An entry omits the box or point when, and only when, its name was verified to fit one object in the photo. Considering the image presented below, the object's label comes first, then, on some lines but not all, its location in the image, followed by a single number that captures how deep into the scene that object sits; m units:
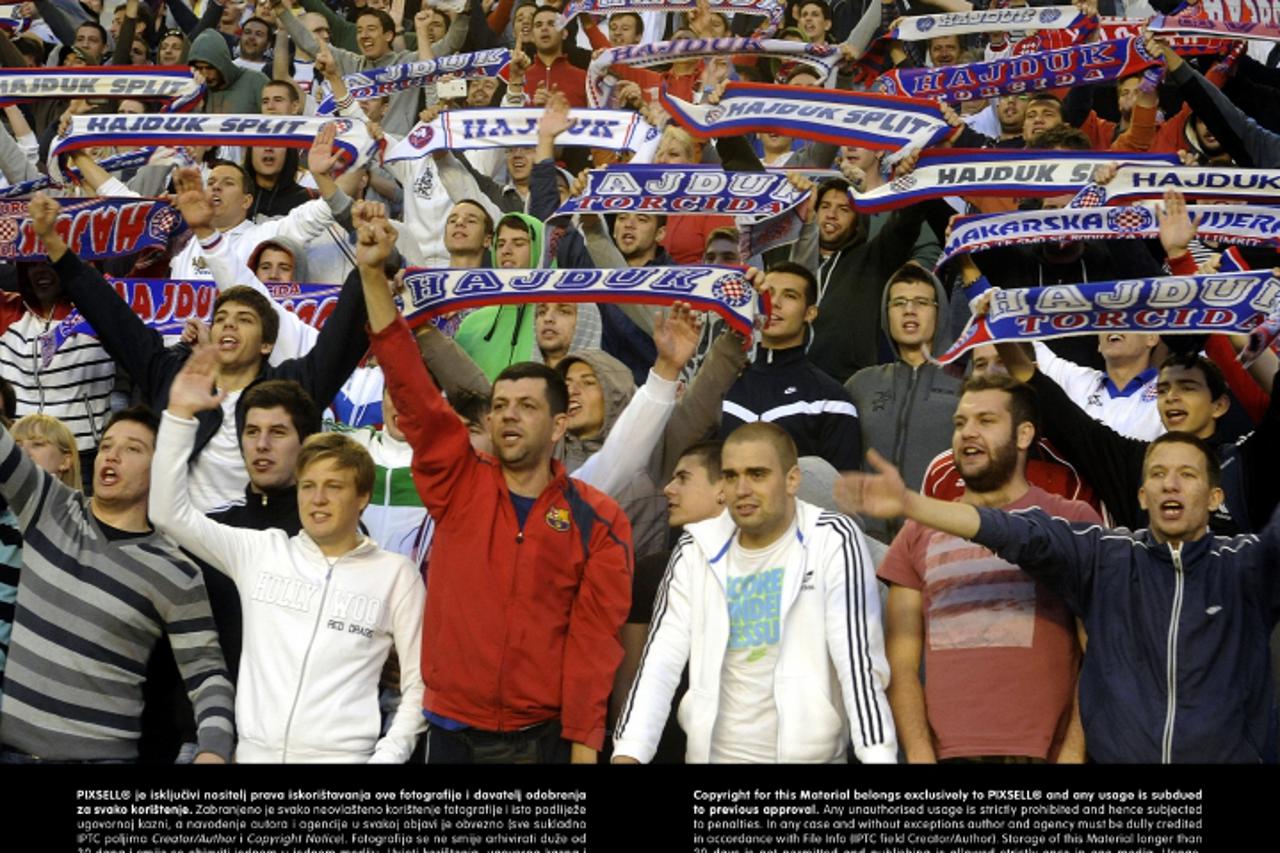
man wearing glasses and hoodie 7.50
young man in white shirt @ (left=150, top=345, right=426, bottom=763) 6.09
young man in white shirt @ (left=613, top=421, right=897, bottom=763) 5.92
